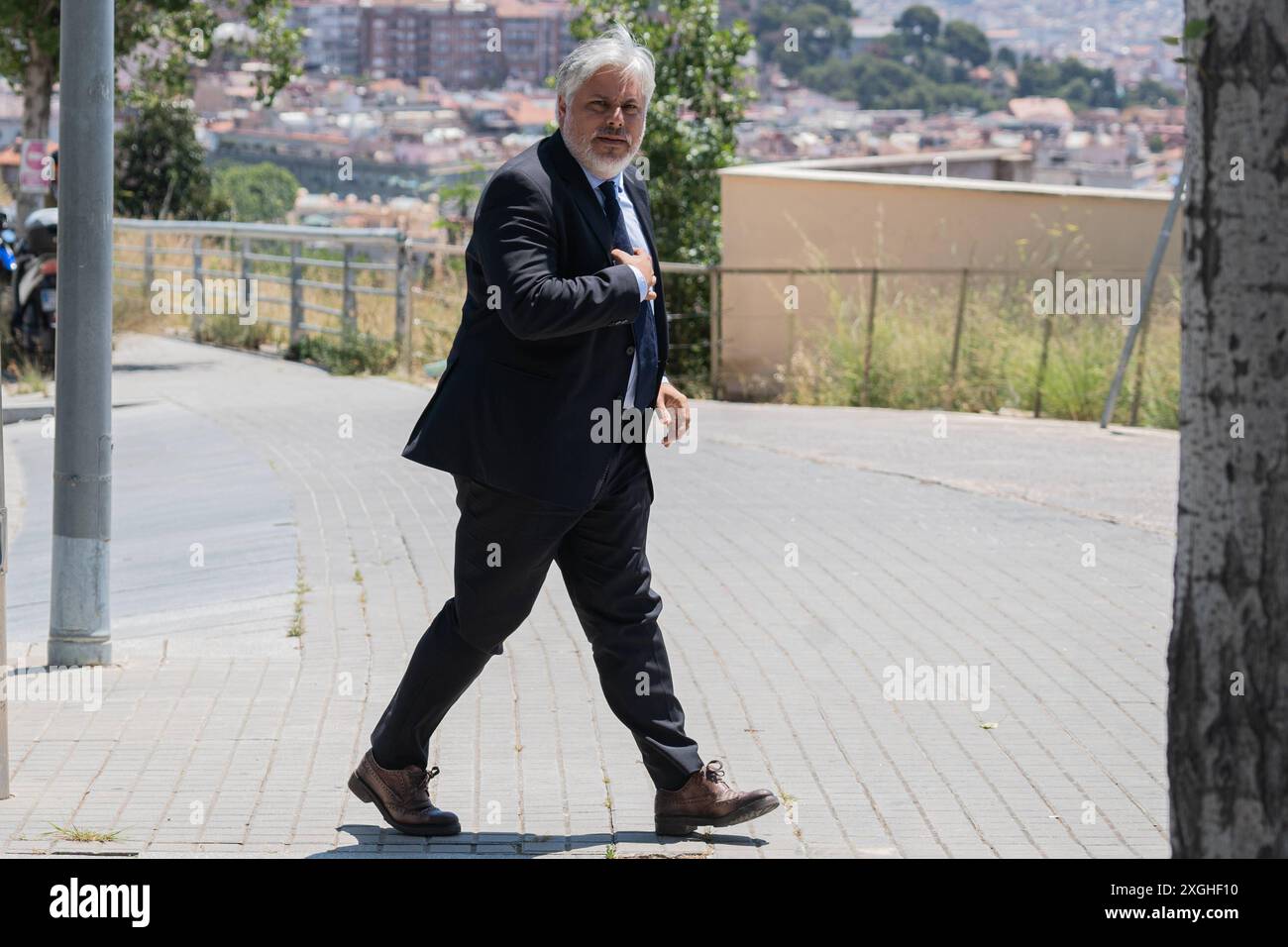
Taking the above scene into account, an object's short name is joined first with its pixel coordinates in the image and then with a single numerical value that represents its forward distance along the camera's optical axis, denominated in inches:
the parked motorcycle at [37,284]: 608.1
